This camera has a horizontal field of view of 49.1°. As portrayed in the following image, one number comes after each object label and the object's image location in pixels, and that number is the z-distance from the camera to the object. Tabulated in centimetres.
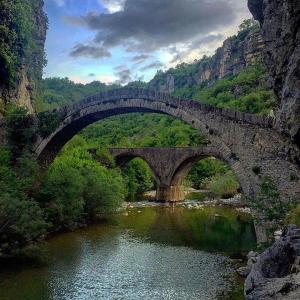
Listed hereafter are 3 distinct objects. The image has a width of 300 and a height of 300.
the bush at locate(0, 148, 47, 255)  1213
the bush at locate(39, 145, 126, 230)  1628
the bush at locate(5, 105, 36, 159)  1935
